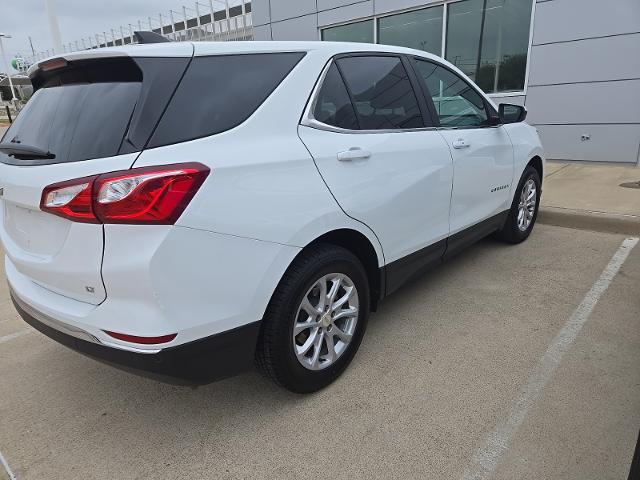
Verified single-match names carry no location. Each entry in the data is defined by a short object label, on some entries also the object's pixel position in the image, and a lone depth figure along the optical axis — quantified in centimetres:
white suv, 173
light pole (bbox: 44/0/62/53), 786
